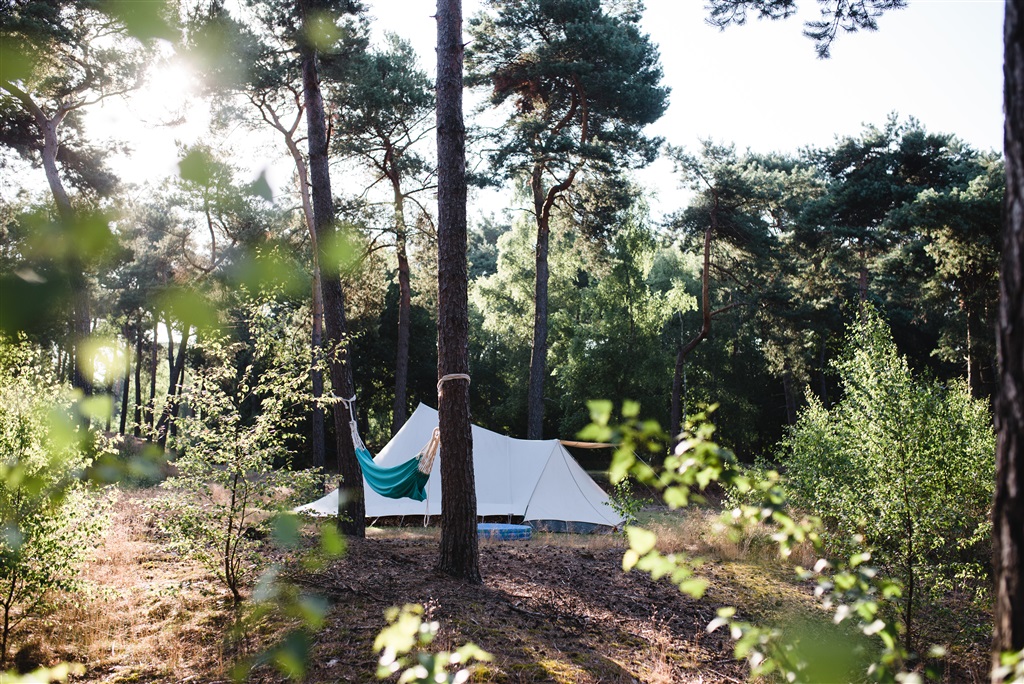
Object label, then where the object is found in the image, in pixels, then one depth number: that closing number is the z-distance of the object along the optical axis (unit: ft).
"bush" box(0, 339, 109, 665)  10.43
